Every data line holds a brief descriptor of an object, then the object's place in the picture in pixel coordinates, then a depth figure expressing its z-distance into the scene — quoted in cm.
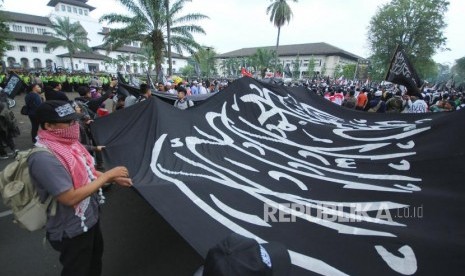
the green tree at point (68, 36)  3850
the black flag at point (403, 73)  646
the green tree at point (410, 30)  3164
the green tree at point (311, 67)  6294
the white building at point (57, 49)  5044
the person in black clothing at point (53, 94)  537
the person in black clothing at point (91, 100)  602
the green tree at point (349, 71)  5656
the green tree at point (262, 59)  5434
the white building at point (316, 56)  6600
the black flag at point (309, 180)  177
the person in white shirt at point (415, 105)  684
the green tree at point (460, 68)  7724
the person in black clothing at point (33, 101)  595
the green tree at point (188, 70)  6650
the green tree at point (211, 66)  6414
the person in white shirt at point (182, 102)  623
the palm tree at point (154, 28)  1703
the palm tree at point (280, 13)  3409
